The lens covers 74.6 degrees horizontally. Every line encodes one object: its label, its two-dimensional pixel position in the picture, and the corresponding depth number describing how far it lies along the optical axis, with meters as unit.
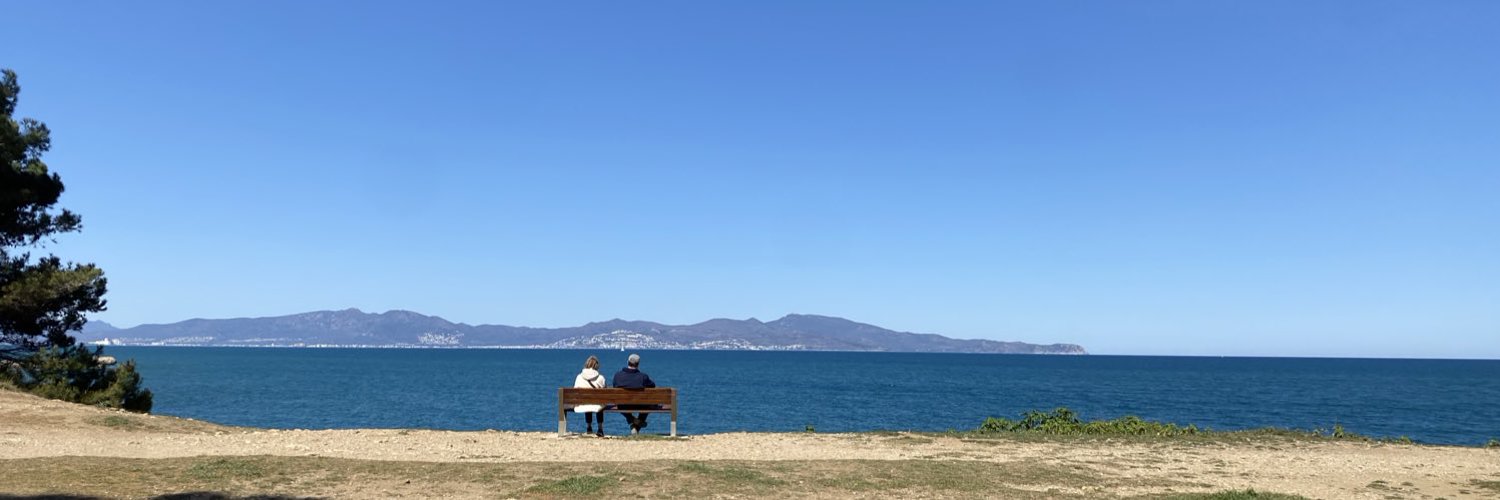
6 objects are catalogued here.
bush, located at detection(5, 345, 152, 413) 23.19
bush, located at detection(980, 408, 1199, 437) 19.91
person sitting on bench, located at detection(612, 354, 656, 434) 17.50
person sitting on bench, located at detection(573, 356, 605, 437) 17.59
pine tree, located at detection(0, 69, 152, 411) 24.23
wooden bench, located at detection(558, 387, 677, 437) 17.00
